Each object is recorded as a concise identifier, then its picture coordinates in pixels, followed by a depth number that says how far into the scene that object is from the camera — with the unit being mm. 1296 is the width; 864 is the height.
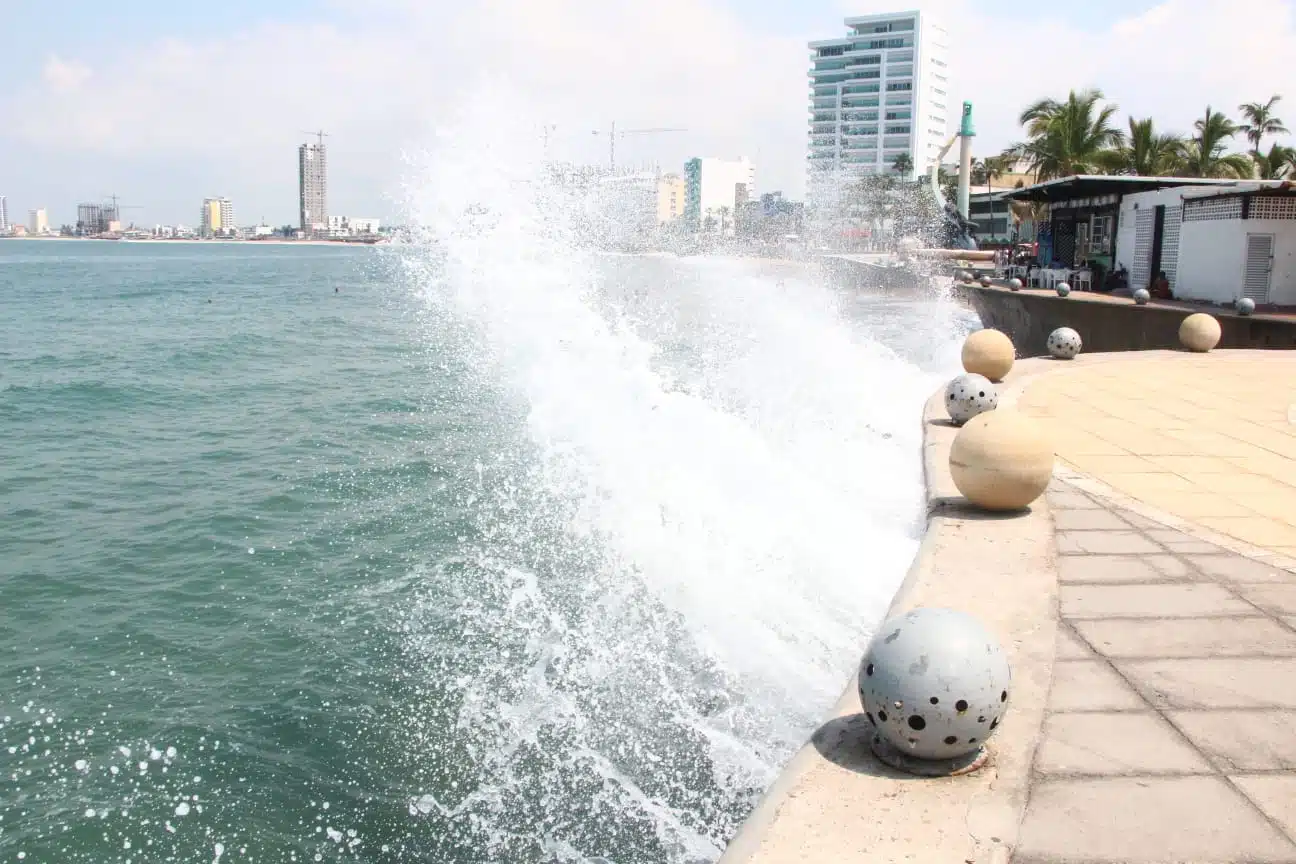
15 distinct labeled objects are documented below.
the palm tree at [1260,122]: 59000
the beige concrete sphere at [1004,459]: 6867
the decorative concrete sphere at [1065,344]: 15781
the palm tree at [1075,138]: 50688
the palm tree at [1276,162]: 51094
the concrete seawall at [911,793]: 3463
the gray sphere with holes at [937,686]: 3777
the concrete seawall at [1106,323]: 19922
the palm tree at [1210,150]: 50469
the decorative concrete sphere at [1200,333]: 16688
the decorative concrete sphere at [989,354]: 12742
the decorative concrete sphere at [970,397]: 9945
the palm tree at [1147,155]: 50156
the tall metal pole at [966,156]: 65062
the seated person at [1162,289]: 27641
